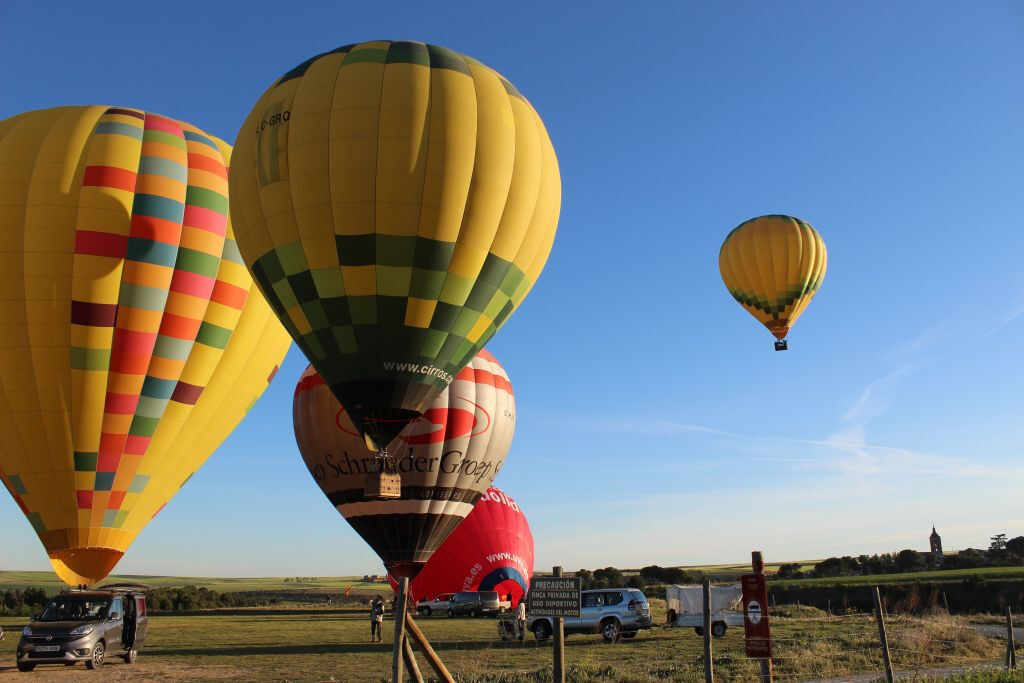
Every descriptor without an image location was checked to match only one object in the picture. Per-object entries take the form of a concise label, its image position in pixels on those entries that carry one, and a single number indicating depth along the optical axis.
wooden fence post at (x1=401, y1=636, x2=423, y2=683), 10.92
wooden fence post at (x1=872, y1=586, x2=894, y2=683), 12.42
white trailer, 26.11
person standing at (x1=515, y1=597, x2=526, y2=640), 24.92
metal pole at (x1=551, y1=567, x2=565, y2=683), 10.42
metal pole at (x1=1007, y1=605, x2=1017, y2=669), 15.35
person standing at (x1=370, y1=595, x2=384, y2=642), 25.42
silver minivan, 17.33
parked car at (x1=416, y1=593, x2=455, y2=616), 37.53
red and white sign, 9.77
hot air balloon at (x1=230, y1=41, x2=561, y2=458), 15.70
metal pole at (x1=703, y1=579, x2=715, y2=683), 10.88
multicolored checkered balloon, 19.31
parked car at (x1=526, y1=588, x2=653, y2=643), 24.34
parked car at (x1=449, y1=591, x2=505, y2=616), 36.19
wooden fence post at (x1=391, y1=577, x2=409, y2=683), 9.85
